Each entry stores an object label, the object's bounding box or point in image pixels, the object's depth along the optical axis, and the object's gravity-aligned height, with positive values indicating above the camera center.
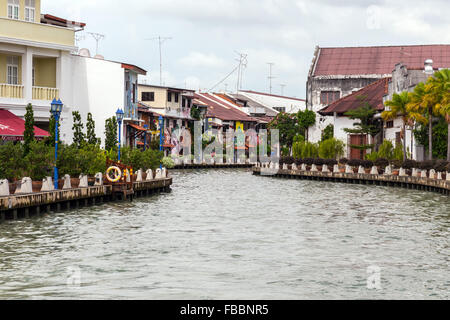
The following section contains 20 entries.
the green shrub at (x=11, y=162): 32.44 -0.35
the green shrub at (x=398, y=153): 60.44 +0.10
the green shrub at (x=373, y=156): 63.88 -0.13
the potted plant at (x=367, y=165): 62.04 -0.79
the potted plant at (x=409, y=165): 55.72 -0.71
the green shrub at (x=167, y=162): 59.62 -0.60
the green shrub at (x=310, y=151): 71.25 +0.26
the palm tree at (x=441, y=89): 51.28 +4.12
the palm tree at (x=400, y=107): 57.84 +3.29
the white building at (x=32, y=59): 44.62 +5.29
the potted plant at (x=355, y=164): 63.12 -0.73
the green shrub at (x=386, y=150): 62.03 +0.33
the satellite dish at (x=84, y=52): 60.25 +7.29
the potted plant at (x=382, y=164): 60.28 -0.70
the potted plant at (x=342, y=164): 64.38 -0.75
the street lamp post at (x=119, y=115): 42.04 +1.90
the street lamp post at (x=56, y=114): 33.44 +1.59
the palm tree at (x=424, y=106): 53.06 +3.14
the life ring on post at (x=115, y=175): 39.38 -1.02
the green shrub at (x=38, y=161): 33.53 -0.32
